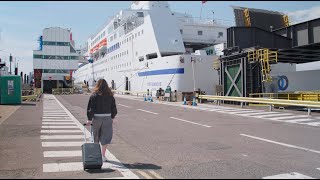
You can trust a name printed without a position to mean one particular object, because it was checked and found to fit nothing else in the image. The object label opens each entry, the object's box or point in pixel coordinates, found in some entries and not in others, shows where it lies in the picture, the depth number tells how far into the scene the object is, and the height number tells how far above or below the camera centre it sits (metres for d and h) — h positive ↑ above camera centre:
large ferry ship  36.81 +5.13
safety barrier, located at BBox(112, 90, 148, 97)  42.69 -0.40
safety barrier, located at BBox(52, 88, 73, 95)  55.31 -0.23
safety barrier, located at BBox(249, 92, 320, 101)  22.14 -0.48
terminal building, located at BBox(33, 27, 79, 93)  56.81 +4.86
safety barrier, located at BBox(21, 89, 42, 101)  34.16 -0.50
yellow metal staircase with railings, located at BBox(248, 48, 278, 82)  23.25 +2.09
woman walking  7.14 -0.47
